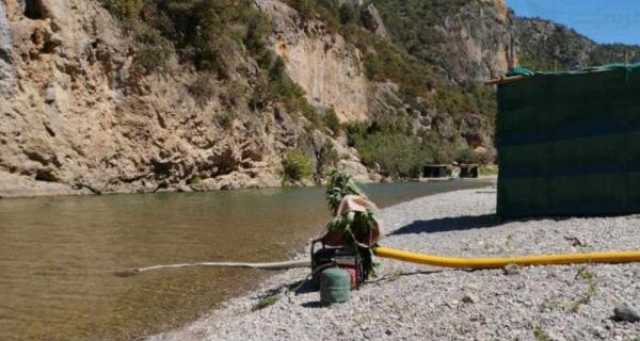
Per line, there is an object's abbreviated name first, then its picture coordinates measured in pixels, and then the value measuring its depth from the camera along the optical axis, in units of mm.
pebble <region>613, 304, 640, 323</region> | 6098
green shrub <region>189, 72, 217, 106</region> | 49375
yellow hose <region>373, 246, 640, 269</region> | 8438
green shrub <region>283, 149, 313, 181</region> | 58812
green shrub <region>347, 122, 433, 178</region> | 82562
